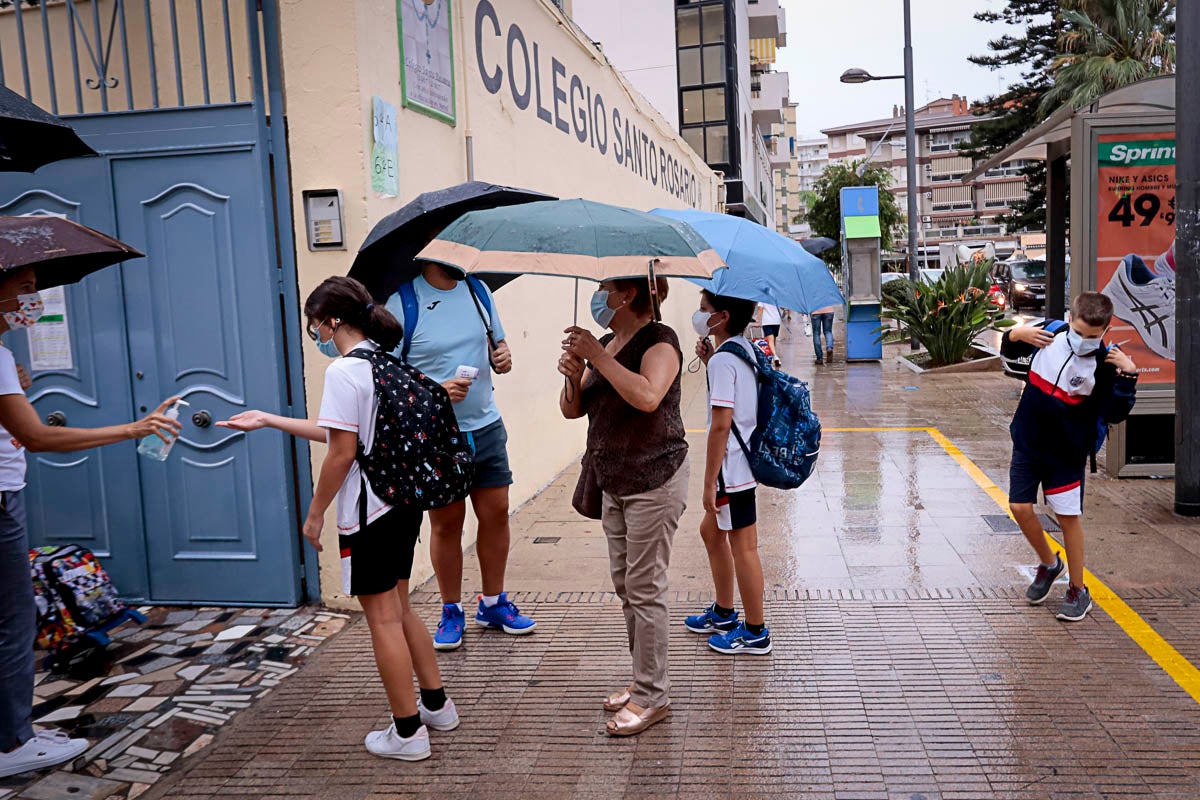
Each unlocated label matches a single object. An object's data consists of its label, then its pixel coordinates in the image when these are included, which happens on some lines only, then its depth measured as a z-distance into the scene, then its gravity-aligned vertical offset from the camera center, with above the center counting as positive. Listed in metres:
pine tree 35.91 +6.89
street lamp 19.84 +2.80
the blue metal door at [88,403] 5.13 -0.43
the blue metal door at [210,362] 5.00 -0.25
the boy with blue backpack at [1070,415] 4.73 -0.67
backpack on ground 4.54 -1.28
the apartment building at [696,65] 31.98 +7.26
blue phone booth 17.02 +0.18
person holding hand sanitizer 3.45 -0.67
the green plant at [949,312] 15.20 -0.52
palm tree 28.06 +6.38
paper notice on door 5.23 -0.09
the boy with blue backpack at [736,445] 4.19 -0.65
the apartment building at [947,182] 89.19 +8.36
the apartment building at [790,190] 88.62 +8.68
